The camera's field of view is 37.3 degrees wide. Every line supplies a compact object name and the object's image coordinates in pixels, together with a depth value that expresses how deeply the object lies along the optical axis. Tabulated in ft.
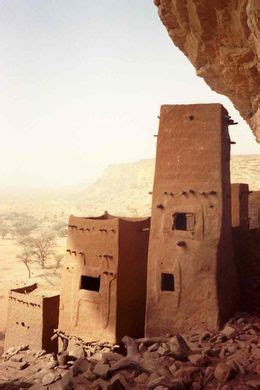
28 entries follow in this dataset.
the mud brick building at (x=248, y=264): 44.11
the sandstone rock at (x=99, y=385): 26.48
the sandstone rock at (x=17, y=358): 48.99
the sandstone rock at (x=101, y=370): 28.21
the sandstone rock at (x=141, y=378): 27.22
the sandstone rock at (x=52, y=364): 43.47
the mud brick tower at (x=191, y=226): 40.70
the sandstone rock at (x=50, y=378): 37.80
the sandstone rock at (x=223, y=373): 25.70
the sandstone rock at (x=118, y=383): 26.33
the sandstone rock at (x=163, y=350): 31.49
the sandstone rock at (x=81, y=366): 30.09
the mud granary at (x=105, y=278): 45.55
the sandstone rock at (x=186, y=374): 25.87
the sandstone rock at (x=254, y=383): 24.03
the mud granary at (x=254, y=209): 58.75
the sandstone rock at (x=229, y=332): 35.16
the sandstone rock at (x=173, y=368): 27.69
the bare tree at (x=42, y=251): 116.57
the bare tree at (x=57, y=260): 109.60
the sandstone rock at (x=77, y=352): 44.28
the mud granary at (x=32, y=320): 51.57
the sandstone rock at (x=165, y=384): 25.02
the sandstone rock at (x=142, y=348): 34.50
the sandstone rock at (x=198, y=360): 28.55
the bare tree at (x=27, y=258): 112.32
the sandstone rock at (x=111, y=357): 31.45
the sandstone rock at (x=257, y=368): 26.05
